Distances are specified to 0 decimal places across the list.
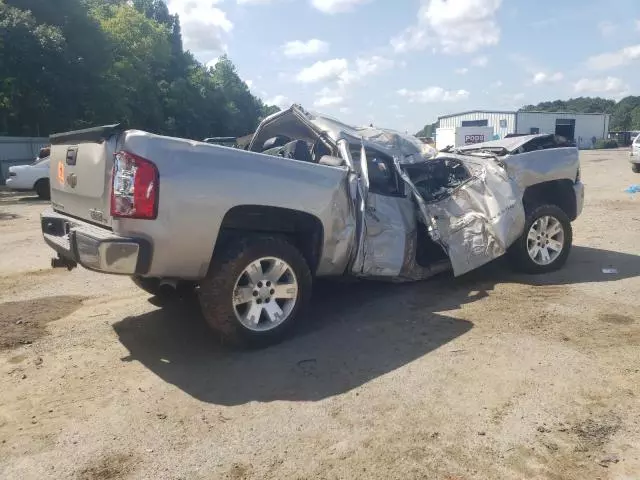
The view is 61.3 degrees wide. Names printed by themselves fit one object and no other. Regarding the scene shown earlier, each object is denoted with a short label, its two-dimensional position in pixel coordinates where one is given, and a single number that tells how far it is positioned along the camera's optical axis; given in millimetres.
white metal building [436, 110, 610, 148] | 61031
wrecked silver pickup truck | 3621
